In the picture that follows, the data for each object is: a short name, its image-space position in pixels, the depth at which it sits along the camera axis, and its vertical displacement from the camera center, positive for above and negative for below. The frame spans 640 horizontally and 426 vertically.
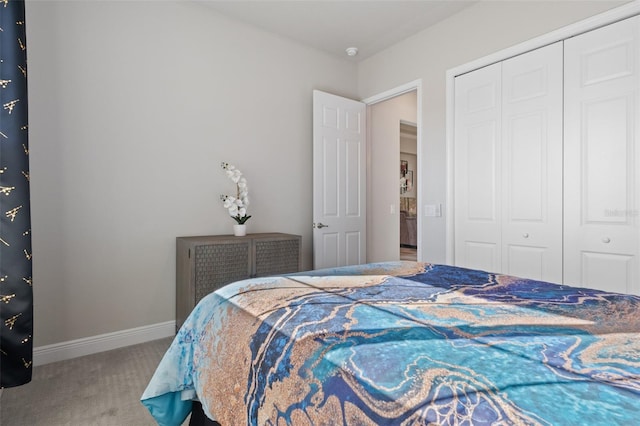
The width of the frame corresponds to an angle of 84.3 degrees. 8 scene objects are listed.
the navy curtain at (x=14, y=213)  1.82 -0.03
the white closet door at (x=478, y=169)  2.89 +0.30
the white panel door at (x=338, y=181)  3.63 +0.26
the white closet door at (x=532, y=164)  2.54 +0.30
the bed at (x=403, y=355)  0.56 -0.30
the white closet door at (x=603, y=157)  2.20 +0.30
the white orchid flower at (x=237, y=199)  2.97 +0.06
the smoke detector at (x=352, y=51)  3.71 +1.64
